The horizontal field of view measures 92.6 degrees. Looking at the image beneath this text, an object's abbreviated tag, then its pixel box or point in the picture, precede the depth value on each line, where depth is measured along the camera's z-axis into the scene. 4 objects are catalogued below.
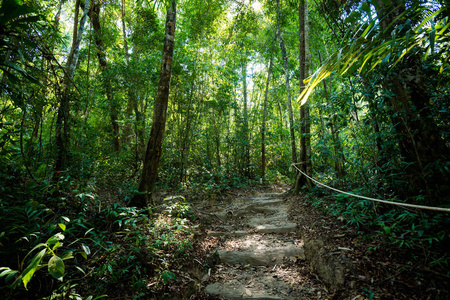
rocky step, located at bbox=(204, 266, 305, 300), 2.34
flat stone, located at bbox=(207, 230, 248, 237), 3.99
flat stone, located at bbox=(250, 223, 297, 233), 3.86
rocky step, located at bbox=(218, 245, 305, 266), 3.08
